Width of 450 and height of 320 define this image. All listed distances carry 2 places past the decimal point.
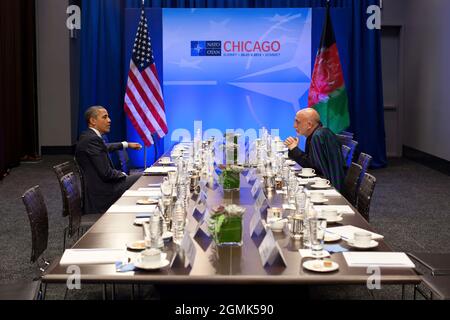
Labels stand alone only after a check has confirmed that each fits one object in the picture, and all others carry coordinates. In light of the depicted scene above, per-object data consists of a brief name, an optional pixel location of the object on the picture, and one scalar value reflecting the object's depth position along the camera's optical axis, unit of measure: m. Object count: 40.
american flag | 10.08
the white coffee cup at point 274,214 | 3.46
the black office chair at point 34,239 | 3.15
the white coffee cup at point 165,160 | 6.46
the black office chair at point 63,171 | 4.87
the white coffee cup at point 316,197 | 4.17
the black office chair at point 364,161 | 5.37
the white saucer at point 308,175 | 5.35
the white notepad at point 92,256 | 2.85
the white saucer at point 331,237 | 3.17
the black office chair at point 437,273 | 3.34
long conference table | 2.60
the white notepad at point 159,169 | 5.74
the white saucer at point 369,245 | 3.04
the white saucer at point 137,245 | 3.02
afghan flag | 10.30
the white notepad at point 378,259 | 2.77
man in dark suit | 5.46
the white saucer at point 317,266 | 2.68
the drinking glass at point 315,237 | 2.86
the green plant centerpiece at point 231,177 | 4.61
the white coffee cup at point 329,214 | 3.59
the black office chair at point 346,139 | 7.84
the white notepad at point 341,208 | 3.89
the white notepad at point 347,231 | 3.23
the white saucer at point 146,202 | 4.15
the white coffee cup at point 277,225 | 3.36
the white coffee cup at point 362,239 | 3.05
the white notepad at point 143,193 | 4.46
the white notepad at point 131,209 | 3.91
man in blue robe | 5.68
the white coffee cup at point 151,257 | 2.74
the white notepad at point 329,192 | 4.50
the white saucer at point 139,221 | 3.54
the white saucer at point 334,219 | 3.58
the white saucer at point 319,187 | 4.79
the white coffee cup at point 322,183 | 4.84
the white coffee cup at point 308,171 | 5.36
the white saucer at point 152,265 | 2.69
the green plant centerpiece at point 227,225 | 3.00
